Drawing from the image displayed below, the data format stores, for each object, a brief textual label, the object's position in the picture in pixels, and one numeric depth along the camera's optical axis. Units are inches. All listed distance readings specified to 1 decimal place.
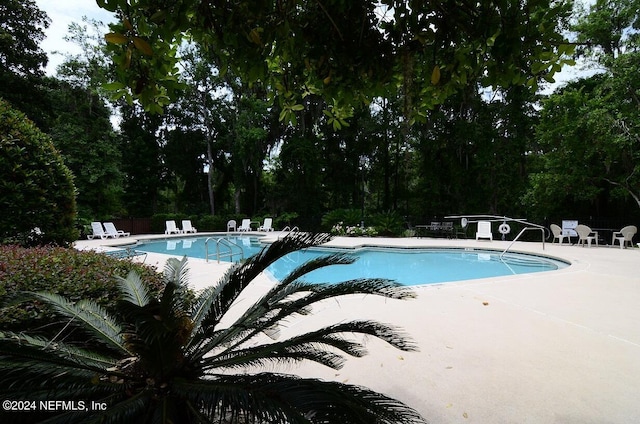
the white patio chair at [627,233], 429.7
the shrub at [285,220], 826.8
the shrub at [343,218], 726.5
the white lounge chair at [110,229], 624.4
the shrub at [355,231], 658.8
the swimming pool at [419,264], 358.3
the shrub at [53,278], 92.9
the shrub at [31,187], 178.9
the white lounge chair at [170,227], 719.7
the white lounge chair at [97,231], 607.2
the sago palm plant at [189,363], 52.9
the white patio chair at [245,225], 782.5
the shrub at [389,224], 673.0
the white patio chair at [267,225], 783.1
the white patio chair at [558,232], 484.2
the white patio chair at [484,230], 536.8
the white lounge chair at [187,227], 752.6
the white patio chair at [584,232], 445.1
